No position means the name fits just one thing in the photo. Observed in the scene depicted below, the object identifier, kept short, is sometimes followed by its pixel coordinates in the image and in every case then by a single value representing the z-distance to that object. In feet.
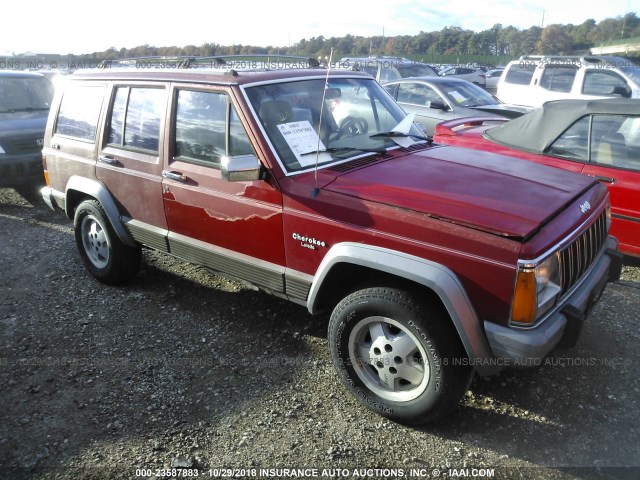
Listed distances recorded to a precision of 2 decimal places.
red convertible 13.92
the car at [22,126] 23.27
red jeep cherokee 8.31
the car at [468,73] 79.27
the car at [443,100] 27.53
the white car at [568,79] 32.38
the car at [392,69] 43.93
